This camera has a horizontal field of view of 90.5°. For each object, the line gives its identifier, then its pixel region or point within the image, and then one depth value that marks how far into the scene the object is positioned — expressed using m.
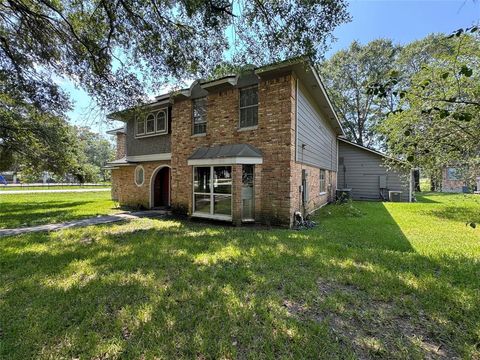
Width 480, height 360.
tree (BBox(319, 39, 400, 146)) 26.81
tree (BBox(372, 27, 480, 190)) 4.54
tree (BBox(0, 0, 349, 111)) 5.61
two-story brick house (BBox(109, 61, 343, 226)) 8.08
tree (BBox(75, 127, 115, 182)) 62.58
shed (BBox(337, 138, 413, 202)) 16.52
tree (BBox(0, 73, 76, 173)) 10.88
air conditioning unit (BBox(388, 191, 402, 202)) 16.17
